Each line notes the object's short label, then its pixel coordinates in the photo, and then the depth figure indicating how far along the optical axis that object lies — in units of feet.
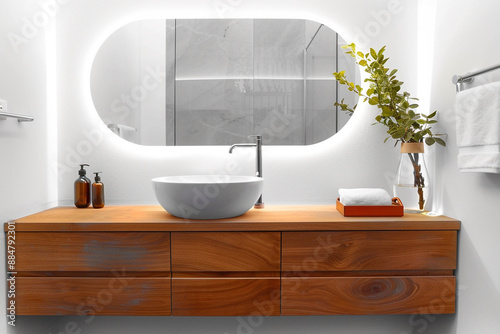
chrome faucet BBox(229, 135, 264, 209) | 5.84
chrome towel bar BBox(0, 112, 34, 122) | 4.44
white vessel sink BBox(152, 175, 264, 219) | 4.58
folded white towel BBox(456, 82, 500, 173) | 3.99
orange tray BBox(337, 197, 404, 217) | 5.06
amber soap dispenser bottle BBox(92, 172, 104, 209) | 5.81
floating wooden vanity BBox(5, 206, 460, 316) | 4.66
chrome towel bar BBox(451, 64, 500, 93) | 4.20
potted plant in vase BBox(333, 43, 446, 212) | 5.47
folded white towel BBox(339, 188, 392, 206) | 5.06
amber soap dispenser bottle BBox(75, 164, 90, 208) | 5.78
